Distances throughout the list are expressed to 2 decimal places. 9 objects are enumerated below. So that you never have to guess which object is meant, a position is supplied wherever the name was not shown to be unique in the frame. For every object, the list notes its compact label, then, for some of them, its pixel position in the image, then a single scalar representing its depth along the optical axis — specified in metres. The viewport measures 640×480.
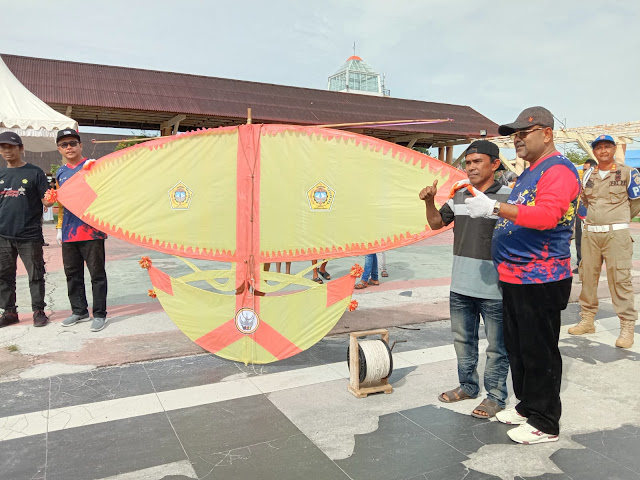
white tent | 9.32
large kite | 4.25
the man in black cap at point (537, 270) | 2.91
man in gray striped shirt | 3.36
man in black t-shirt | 5.50
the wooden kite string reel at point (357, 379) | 3.75
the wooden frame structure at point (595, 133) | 16.56
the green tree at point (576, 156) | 40.38
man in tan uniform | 5.25
